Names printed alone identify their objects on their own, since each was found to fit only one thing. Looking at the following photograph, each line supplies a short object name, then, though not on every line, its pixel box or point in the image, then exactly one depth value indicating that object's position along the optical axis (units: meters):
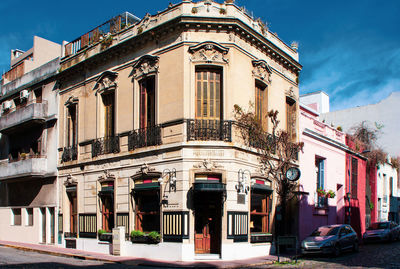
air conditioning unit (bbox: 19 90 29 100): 26.86
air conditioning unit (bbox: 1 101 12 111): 28.59
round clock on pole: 18.17
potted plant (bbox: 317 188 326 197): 24.38
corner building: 17.42
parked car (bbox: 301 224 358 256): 18.67
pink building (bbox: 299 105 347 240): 23.04
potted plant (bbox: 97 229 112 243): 20.02
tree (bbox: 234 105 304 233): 18.47
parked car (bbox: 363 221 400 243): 26.20
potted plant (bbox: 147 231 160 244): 17.62
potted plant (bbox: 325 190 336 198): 25.02
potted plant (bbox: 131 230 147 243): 18.12
